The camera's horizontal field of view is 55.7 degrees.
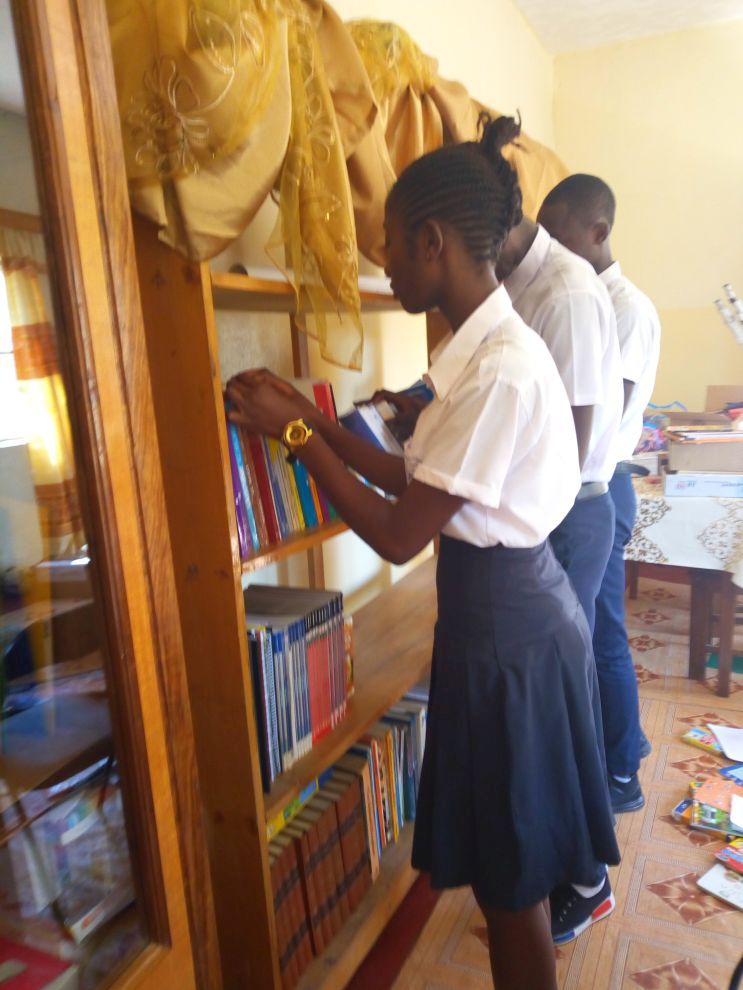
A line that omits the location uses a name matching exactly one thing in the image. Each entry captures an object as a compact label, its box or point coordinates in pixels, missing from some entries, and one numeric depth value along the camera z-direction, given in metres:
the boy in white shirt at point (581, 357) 1.39
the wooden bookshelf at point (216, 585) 0.93
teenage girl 0.96
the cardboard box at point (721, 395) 3.26
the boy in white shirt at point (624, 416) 1.78
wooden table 2.36
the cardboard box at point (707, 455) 2.43
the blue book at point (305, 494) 1.19
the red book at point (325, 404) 1.24
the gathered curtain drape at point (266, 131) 0.81
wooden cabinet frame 0.65
